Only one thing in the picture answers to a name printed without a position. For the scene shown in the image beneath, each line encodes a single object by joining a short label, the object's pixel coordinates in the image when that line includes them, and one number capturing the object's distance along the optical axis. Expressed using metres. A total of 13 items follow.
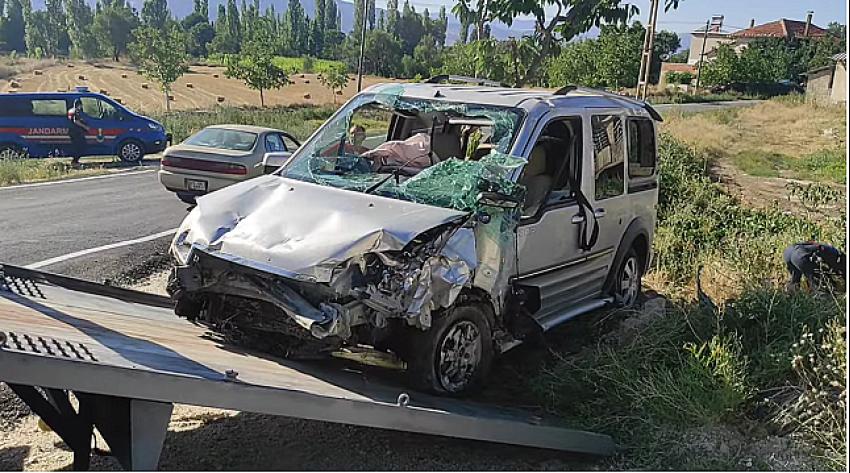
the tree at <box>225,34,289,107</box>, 46.94
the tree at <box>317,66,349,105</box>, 52.38
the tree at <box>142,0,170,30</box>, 115.74
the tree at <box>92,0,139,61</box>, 103.12
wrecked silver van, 4.46
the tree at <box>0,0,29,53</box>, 122.81
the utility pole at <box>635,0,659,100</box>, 24.11
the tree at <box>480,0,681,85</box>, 10.57
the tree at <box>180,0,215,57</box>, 123.24
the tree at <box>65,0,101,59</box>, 103.88
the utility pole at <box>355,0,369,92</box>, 36.55
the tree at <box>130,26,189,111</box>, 43.50
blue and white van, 21.36
